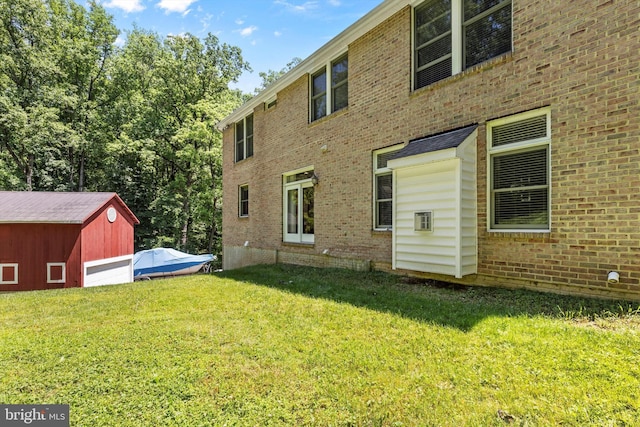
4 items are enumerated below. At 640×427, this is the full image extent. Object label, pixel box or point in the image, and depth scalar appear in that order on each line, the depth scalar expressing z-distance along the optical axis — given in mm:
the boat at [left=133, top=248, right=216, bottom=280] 20148
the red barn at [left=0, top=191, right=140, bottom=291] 12508
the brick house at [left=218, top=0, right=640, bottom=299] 4375
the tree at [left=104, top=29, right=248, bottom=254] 25688
